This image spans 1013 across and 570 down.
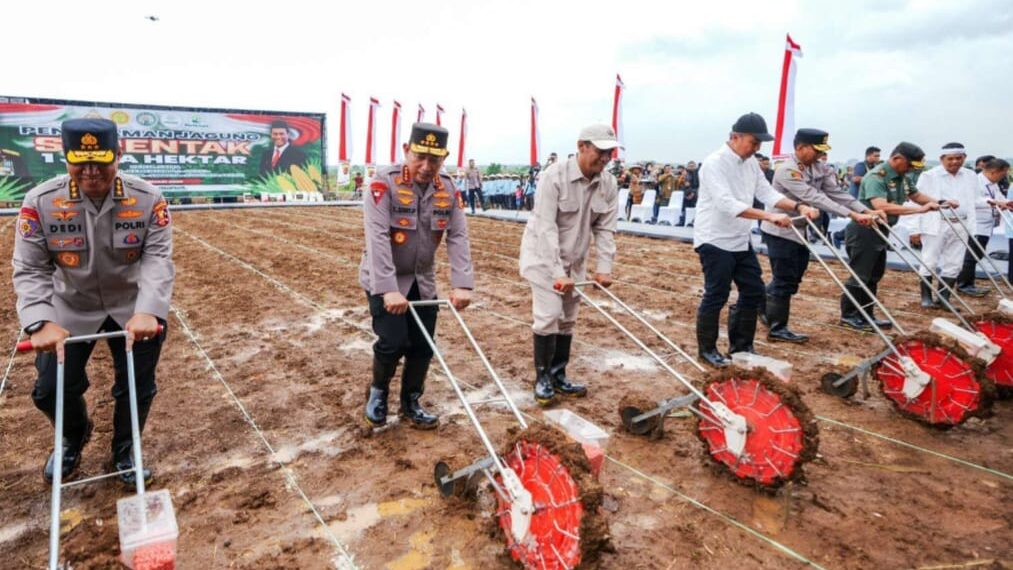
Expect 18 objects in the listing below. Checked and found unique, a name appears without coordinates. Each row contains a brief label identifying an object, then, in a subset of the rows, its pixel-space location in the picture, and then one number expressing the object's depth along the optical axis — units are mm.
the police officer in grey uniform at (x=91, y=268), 2670
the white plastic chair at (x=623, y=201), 18719
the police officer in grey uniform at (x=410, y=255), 3449
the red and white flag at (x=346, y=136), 28312
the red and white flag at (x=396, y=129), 27547
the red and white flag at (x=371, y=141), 26875
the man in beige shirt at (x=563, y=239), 4059
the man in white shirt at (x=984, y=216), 7715
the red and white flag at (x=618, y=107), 18172
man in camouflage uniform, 5742
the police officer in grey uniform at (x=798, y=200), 5258
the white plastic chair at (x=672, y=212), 16703
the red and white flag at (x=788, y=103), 12398
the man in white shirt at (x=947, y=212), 6675
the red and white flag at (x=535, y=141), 23442
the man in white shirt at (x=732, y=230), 4527
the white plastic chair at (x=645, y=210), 17812
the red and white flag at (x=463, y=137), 27969
